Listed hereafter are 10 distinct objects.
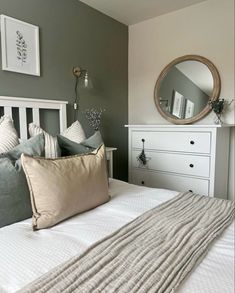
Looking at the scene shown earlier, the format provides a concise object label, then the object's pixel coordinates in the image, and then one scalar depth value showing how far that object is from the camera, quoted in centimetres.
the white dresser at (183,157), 223
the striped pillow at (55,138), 140
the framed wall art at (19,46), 188
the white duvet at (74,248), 73
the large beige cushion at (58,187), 109
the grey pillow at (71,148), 154
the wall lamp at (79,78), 243
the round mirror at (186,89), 254
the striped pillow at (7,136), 138
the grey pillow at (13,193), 106
